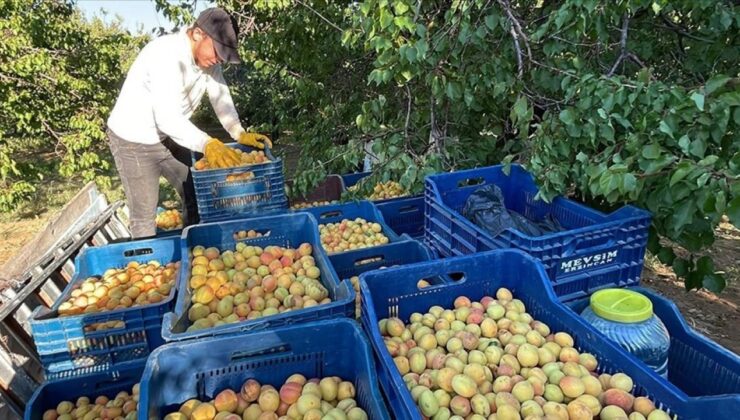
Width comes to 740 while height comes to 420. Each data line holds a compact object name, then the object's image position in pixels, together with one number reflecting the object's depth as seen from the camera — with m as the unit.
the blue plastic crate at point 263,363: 1.49
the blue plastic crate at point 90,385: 2.05
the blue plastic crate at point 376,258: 2.76
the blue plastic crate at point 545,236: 2.11
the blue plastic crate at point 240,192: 3.12
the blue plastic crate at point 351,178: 4.79
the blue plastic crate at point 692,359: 1.76
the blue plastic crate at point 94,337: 2.03
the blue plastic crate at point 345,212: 3.56
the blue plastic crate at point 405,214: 3.71
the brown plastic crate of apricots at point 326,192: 4.86
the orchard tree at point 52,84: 5.38
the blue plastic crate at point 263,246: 1.72
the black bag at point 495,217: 2.48
